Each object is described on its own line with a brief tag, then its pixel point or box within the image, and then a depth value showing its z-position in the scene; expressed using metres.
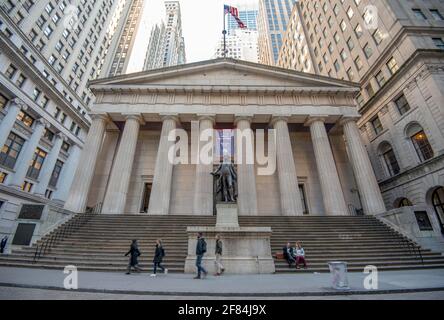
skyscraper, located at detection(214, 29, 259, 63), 103.00
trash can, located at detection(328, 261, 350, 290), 5.91
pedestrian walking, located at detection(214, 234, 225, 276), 8.77
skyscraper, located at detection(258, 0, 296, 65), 73.00
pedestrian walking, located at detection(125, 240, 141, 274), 8.95
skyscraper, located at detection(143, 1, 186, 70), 84.81
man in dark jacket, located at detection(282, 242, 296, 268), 10.17
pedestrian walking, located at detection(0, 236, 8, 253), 15.05
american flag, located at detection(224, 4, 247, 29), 24.16
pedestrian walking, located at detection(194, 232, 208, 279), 8.04
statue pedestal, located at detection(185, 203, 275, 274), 9.43
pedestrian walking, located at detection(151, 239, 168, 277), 8.80
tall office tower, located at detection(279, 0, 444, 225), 18.75
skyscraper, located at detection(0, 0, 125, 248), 25.55
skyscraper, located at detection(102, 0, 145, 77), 52.42
